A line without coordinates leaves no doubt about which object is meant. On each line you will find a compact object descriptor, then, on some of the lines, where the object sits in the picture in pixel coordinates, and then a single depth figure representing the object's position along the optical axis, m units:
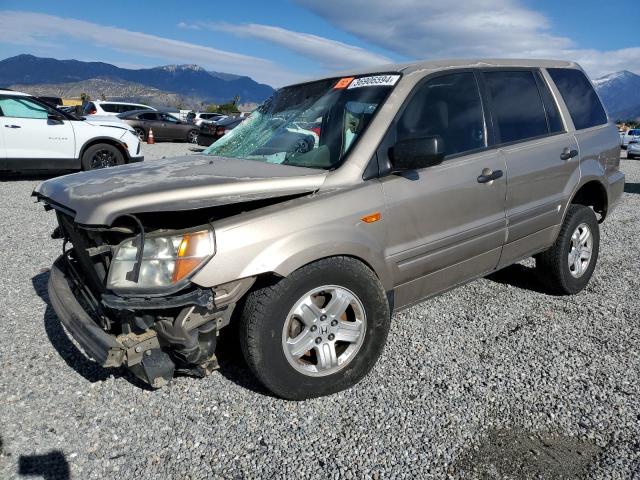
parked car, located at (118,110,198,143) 22.45
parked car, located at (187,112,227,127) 33.32
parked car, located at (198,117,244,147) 17.78
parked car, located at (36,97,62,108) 33.28
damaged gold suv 2.38
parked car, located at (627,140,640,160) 21.66
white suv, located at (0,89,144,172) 9.53
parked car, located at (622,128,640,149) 24.53
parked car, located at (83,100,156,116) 22.77
